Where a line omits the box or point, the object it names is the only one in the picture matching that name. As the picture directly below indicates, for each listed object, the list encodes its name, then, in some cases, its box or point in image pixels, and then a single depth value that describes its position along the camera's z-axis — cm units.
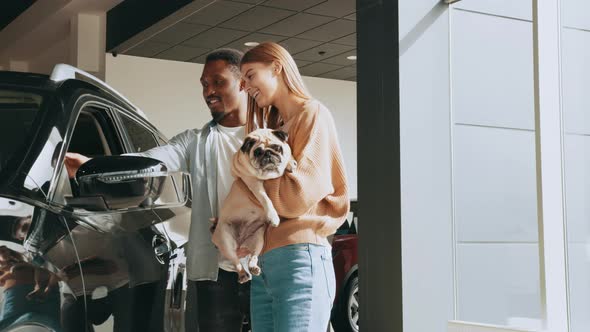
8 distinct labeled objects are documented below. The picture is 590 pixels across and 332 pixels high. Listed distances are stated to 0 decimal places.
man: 267
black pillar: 396
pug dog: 222
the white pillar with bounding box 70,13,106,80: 968
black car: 187
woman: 213
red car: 571
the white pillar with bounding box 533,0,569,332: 388
